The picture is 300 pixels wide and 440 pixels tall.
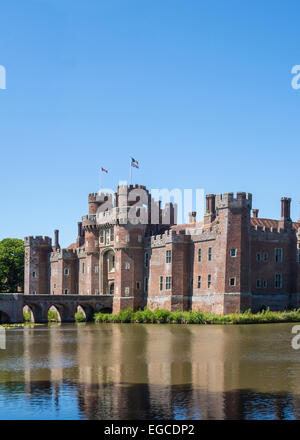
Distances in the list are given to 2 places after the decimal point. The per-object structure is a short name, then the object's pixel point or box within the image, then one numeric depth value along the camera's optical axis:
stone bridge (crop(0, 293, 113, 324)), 71.94
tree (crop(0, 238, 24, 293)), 99.44
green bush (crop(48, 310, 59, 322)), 81.75
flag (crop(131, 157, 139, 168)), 71.88
